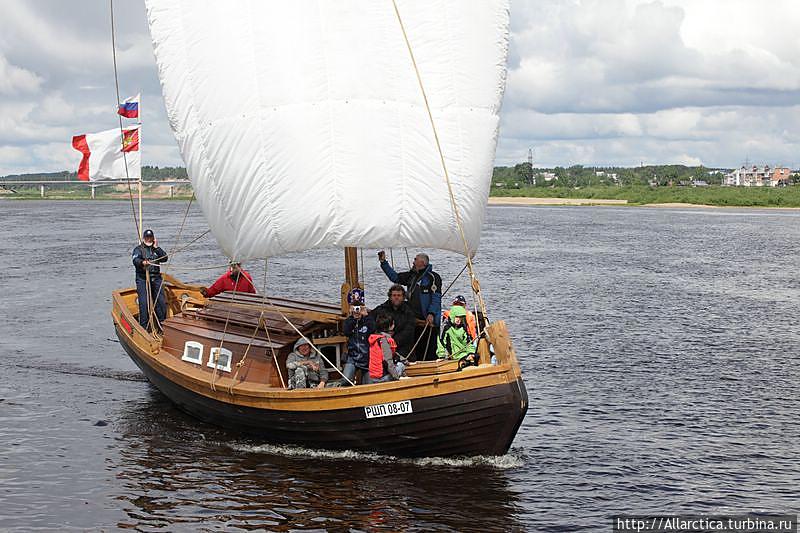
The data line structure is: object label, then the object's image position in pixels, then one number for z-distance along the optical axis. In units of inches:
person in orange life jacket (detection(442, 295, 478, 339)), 657.0
